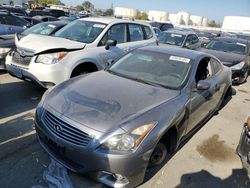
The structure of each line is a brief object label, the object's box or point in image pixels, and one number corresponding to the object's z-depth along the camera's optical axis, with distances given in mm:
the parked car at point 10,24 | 5436
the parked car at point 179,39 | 7404
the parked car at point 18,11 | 15197
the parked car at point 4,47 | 4448
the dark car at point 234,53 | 5996
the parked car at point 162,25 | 15509
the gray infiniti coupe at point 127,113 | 1905
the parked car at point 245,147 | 2228
